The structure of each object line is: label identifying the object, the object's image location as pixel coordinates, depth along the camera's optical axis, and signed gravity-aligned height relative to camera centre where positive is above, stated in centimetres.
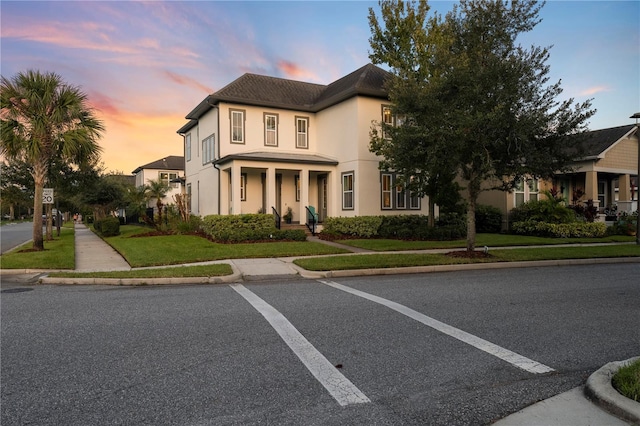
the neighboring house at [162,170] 5588 +615
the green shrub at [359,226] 1983 -63
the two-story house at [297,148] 2062 +351
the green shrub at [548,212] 2195 -8
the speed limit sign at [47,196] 1623 +82
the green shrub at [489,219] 2452 -46
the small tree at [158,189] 3444 +227
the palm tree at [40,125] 1452 +333
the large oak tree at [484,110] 1246 +314
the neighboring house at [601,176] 2453 +213
